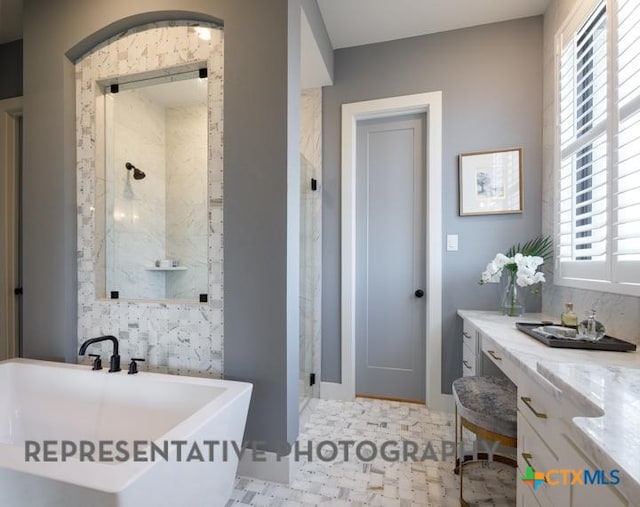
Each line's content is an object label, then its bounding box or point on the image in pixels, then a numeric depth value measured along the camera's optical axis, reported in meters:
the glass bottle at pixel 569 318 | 1.59
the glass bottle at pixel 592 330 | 1.33
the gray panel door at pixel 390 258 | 2.54
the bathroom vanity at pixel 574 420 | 0.57
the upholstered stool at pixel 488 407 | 1.25
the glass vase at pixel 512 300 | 2.04
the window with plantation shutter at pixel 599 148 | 1.37
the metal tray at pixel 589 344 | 1.25
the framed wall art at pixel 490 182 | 2.26
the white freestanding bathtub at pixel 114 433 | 0.82
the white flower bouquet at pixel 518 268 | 1.90
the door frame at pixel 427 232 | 2.38
